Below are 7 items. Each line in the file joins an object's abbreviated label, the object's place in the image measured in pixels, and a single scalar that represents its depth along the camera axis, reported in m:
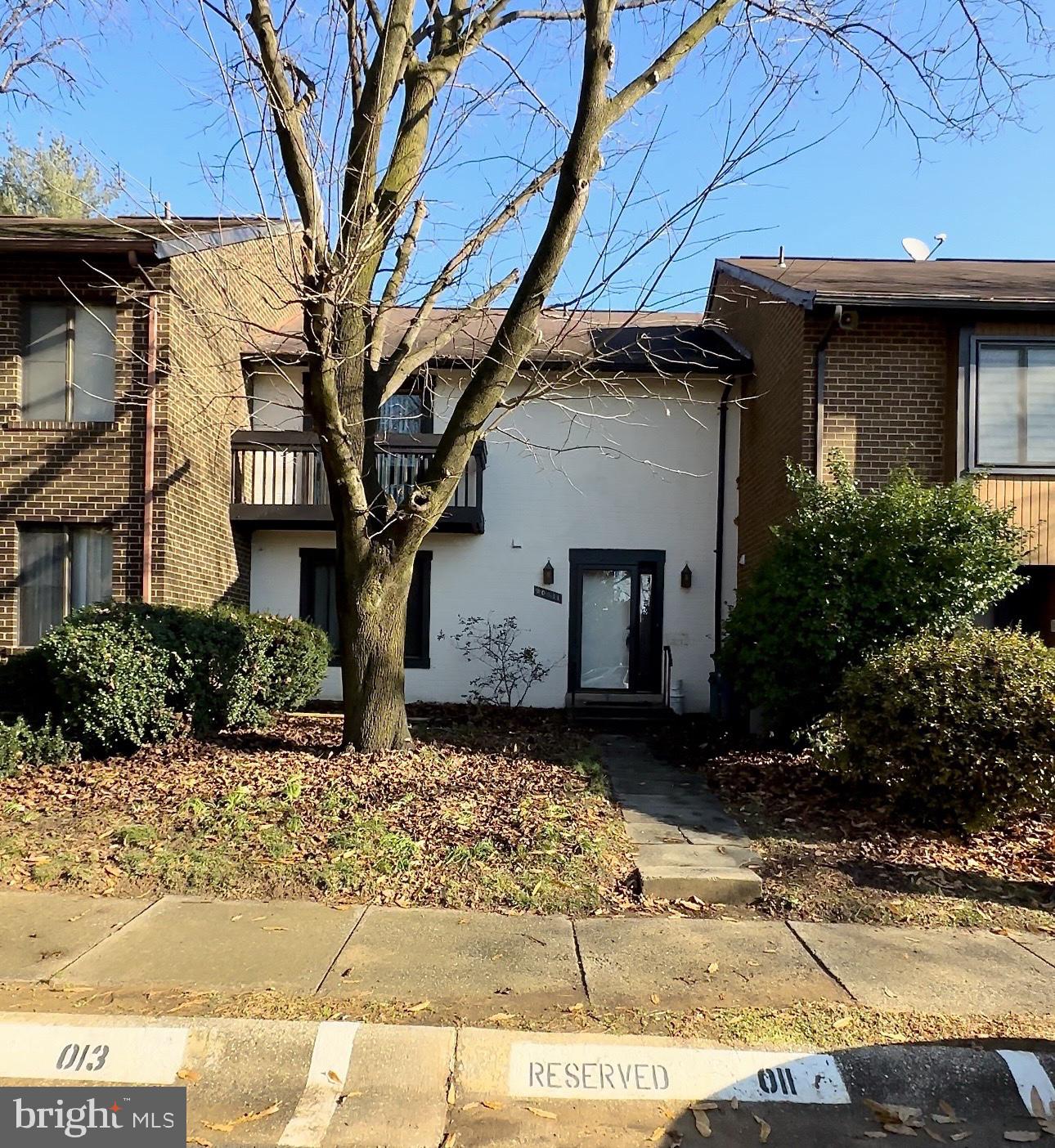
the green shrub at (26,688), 9.16
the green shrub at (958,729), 6.55
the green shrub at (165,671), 8.26
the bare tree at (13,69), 12.05
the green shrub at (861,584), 8.37
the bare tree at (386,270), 7.23
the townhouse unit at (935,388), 10.23
